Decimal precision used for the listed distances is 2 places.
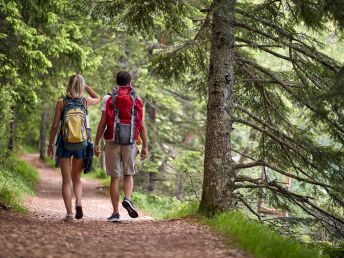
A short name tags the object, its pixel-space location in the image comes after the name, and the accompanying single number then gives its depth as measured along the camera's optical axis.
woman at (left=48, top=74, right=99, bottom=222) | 15.95
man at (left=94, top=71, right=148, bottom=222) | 15.81
